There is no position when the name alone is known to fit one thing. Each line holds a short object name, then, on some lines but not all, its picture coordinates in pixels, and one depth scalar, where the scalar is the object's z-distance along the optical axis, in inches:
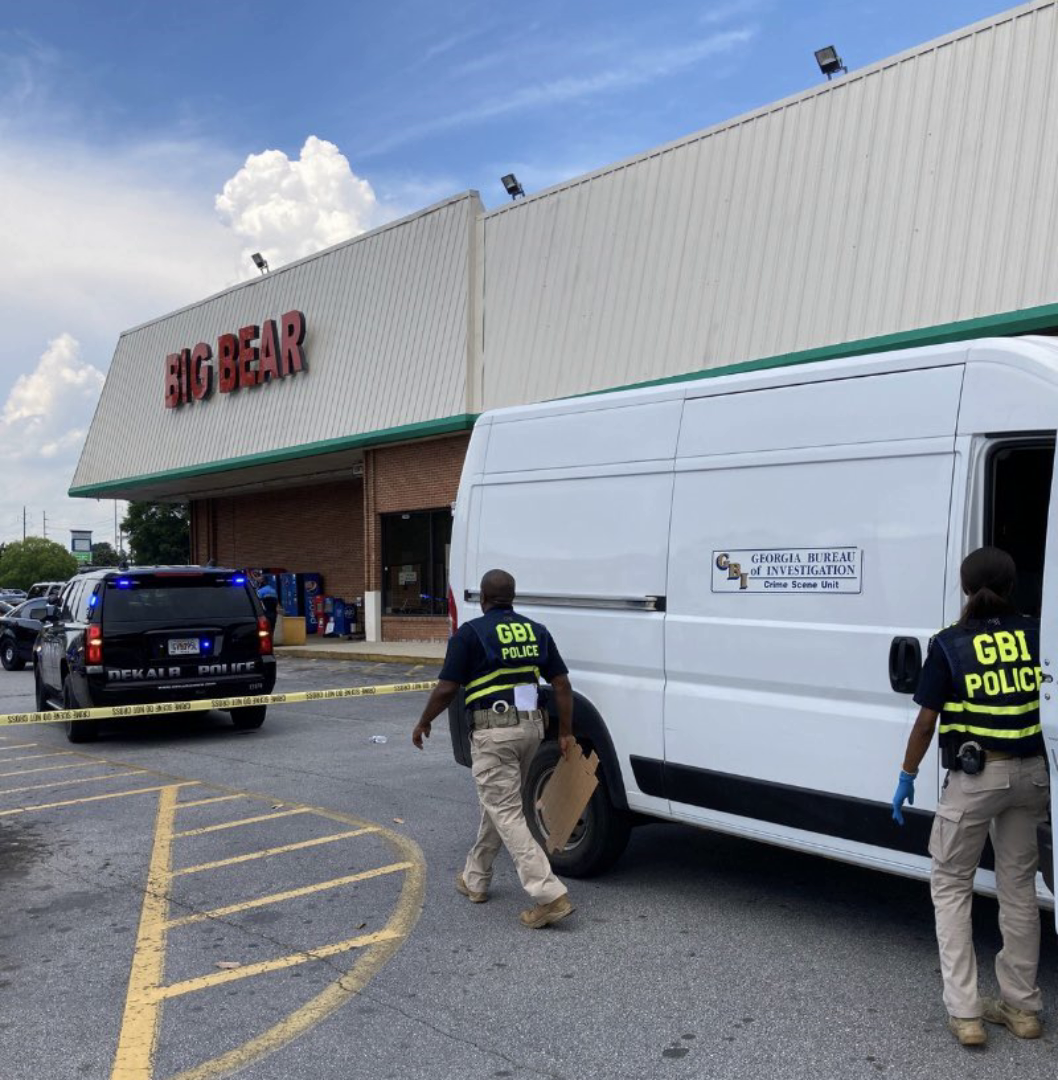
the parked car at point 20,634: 811.4
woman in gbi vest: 142.9
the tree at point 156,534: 2488.9
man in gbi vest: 200.8
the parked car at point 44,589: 1158.9
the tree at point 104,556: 4520.2
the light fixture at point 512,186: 844.6
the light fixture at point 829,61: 625.0
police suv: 407.5
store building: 537.3
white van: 162.2
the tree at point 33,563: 4311.0
